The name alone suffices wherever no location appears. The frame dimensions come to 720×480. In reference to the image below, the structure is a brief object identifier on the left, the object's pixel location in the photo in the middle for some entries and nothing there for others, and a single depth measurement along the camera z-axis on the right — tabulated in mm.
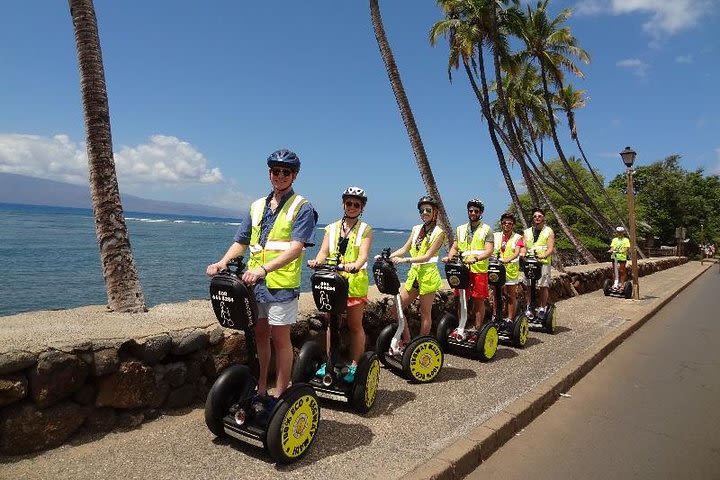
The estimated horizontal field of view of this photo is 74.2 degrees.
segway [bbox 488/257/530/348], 6961
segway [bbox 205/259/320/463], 3238
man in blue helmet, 3465
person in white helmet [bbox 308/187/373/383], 4584
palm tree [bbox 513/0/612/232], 27712
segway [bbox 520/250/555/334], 8344
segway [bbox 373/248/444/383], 4980
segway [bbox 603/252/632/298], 13891
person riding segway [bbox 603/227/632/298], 13964
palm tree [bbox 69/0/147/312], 5320
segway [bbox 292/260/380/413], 4062
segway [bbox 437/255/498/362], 6203
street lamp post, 13596
